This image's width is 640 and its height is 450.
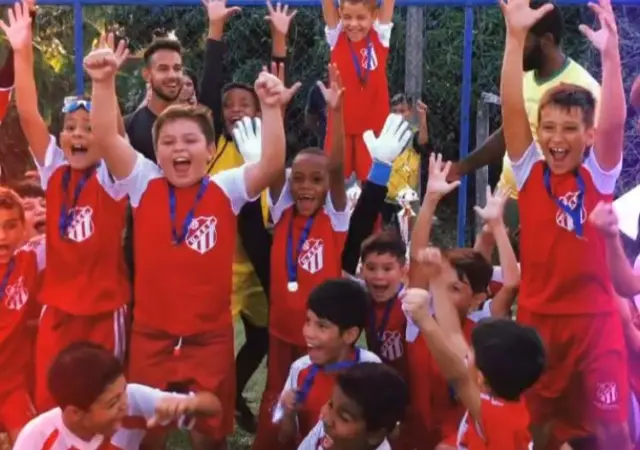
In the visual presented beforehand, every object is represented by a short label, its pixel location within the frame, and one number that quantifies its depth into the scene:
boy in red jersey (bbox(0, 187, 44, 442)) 4.06
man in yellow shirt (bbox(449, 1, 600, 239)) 4.34
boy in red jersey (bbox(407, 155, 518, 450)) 3.97
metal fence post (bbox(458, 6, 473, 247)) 5.17
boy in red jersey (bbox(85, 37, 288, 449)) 3.77
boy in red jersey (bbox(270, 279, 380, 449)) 3.79
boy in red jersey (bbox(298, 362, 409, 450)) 3.46
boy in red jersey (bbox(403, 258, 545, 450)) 3.16
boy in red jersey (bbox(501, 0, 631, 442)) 3.71
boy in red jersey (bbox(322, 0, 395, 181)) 5.34
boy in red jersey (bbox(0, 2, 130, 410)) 3.95
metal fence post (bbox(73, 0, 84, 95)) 5.05
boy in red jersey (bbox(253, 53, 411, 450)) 4.17
